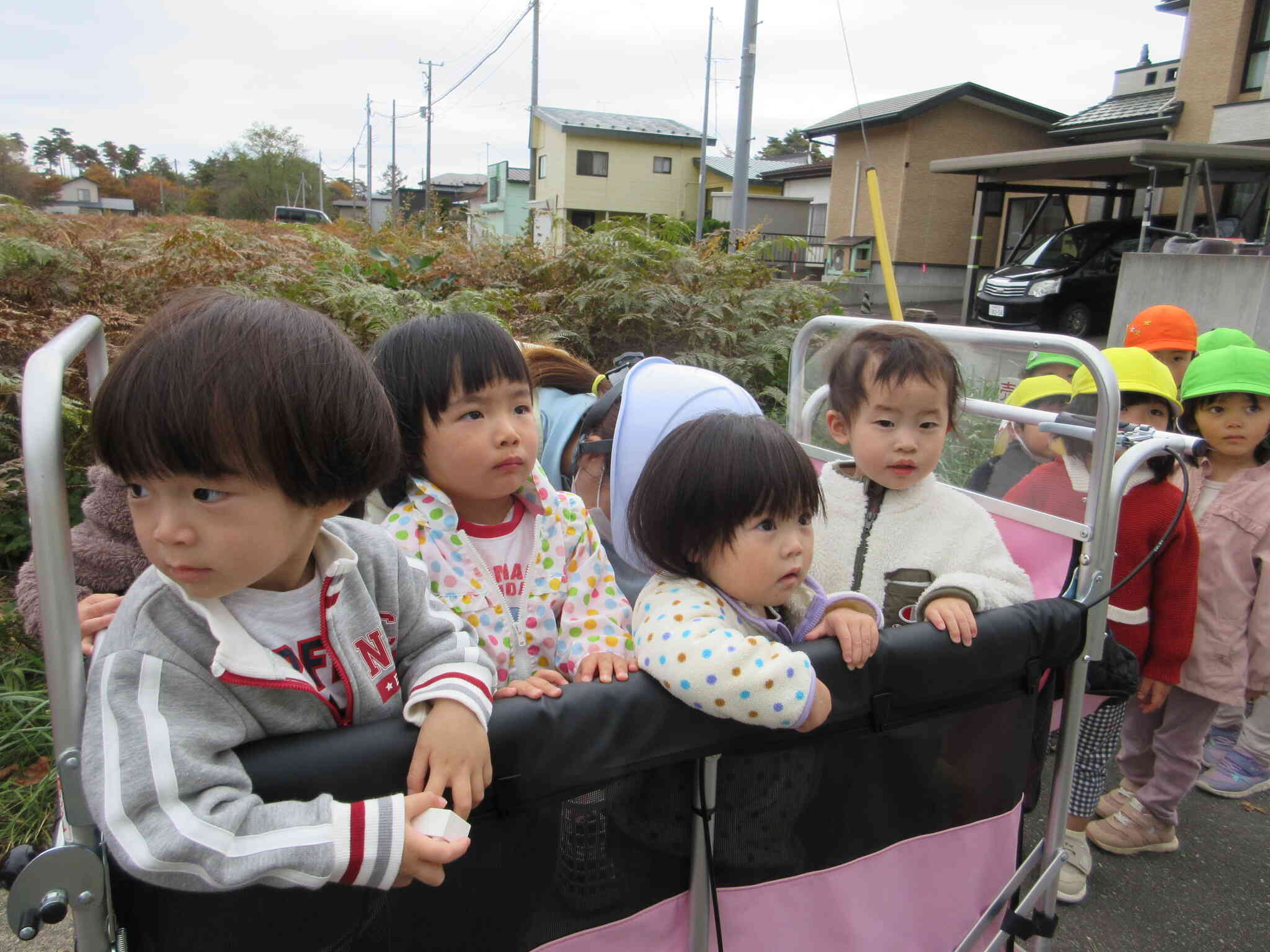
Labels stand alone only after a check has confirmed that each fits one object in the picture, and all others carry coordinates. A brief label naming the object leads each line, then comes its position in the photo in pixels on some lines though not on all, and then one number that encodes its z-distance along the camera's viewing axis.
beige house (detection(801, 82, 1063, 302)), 22.61
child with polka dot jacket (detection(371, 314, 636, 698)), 1.52
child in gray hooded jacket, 0.85
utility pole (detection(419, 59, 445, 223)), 38.03
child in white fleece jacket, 1.88
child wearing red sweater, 2.33
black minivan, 13.97
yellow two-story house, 37.12
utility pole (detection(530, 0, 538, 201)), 29.66
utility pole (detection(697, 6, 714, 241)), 21.23
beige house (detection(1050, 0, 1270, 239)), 16.19
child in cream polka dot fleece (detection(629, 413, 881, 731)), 1.23
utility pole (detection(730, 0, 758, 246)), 10.19
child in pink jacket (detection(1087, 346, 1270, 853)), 2.54
